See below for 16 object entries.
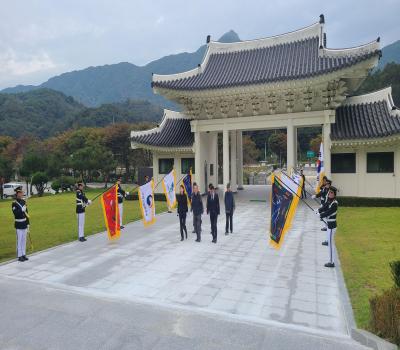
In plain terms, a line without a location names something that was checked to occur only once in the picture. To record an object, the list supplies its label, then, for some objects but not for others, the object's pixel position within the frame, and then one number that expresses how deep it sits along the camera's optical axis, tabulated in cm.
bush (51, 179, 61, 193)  3381
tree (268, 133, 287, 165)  6679
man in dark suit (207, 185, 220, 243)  1102
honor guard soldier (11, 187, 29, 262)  926
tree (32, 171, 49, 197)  3189
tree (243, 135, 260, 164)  6015
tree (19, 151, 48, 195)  3462
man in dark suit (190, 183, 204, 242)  1120
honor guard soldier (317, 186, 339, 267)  851
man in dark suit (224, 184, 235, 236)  1222
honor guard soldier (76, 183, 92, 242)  1154
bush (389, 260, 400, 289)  508
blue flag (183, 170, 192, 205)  1462
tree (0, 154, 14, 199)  3541
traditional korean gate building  1892
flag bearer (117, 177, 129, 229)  1320
